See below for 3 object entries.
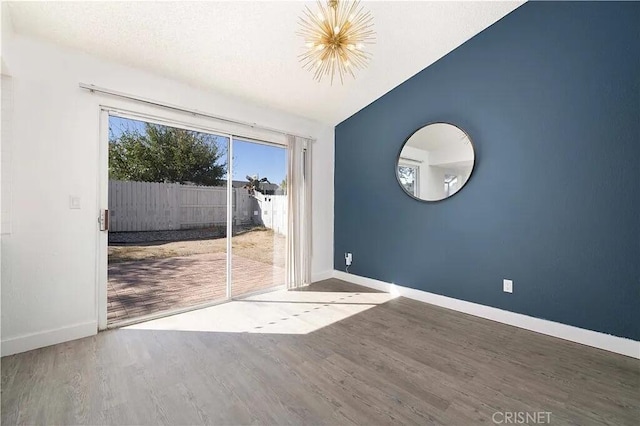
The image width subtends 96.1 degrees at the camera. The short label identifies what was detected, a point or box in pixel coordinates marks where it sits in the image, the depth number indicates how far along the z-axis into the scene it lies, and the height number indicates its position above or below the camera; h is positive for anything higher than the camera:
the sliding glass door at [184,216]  2.83 -0.01
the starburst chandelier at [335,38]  1.97 +1.61
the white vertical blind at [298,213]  4.02 +0.03
